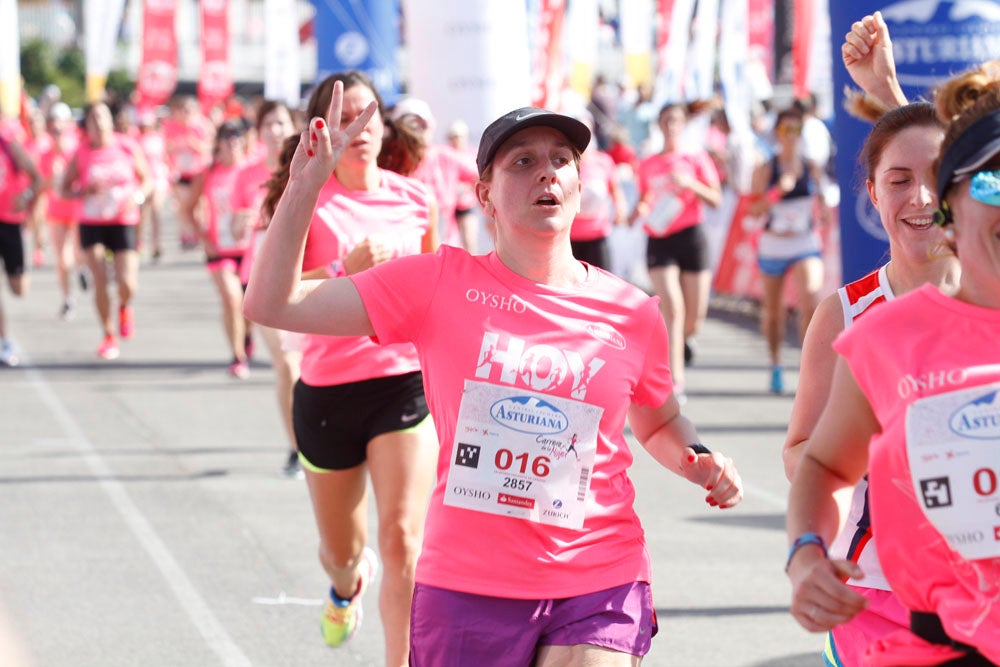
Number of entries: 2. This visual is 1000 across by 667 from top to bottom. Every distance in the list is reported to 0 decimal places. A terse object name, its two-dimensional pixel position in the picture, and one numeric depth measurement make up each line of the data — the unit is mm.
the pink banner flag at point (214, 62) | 27456
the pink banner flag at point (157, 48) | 27797
